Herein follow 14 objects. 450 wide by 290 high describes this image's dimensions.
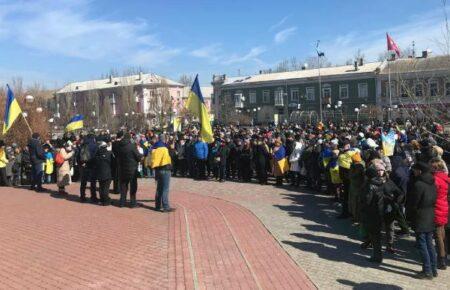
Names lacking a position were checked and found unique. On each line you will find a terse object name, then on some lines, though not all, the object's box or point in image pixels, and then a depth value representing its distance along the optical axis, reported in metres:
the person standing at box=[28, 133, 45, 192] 14.44
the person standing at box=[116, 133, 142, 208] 11.70
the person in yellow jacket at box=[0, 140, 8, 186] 16.51
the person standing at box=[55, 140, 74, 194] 14.10
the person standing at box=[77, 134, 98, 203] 12.70
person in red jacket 7.23
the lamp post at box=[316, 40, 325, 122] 64.08
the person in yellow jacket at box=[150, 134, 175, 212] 11.26
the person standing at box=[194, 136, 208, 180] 17.25
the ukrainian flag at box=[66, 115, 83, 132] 21.91
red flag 28.48
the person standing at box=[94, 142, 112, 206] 12.15
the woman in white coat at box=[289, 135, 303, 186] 15.28
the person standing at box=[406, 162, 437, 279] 6.93
